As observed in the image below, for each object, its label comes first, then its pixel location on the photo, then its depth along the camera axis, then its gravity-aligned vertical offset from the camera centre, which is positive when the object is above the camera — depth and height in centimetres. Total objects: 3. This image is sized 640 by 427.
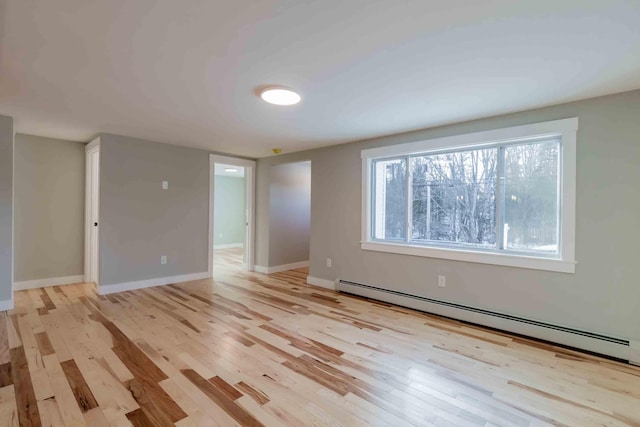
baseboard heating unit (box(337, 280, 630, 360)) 249 -108
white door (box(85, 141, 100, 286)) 448 -9
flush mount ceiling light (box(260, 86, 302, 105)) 246 +101
